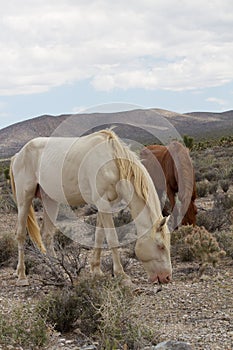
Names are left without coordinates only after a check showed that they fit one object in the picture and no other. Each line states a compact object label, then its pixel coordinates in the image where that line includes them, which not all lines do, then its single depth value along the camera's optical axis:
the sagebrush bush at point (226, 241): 7.95
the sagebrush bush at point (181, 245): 8.03
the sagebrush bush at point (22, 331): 4.25
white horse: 6.57
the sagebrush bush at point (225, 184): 16.33
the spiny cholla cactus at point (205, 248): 7.38
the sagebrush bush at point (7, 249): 9.07
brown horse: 9.52
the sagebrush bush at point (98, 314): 4.28
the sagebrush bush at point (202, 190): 15.84
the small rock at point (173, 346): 3.96
